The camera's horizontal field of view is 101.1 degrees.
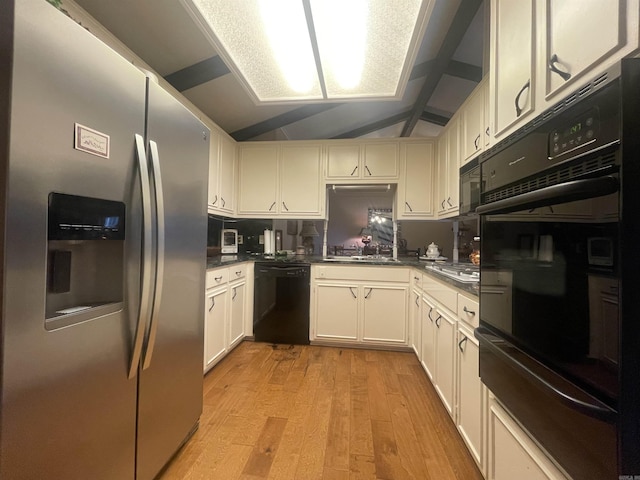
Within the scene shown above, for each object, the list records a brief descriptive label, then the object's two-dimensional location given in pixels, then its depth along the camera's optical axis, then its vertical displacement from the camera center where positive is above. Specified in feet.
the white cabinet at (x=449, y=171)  7.54 +2.32
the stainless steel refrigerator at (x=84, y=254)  2.06 -0.15
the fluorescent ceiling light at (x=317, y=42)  4.27 +3.80
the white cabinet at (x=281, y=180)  10.10 +2.44
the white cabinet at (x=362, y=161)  9.77 +3.13
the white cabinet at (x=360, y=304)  8.46 -1.99
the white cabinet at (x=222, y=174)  8.46 +2.34
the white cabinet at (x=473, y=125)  5.97 +2.98
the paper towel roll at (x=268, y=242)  10.83 +0.02
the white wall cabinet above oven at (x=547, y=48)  1.95 +1.85
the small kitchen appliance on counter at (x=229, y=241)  9.86 +0.03
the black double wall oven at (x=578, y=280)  1.73 -0.27
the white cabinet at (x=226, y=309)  6.74 -1.99
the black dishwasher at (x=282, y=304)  8.98 -2.09
